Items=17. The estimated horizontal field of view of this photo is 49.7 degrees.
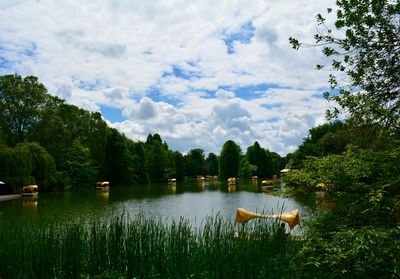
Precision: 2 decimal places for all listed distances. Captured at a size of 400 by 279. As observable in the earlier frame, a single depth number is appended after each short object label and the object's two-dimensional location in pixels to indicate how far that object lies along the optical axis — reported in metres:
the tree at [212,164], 131.38
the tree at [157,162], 88.81
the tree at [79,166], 58.19
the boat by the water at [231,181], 72.88
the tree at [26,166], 39.66
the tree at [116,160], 69.69
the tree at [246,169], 101.69
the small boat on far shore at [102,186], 56.59
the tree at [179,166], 97.81
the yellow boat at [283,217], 14.27
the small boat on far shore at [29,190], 39.88
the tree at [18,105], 52.47
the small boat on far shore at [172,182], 75.27
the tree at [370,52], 6.12
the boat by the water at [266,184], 65.81
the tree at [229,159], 99.50
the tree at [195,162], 127.31
